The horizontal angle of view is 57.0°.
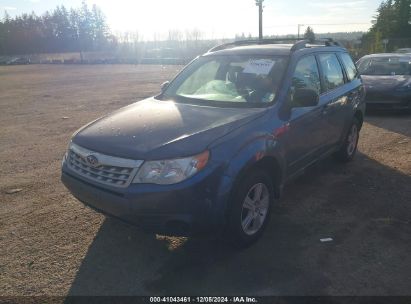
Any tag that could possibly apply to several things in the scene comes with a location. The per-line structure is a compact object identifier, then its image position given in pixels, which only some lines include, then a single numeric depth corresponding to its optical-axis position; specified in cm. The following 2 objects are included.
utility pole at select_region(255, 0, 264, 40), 2030
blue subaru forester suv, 306
